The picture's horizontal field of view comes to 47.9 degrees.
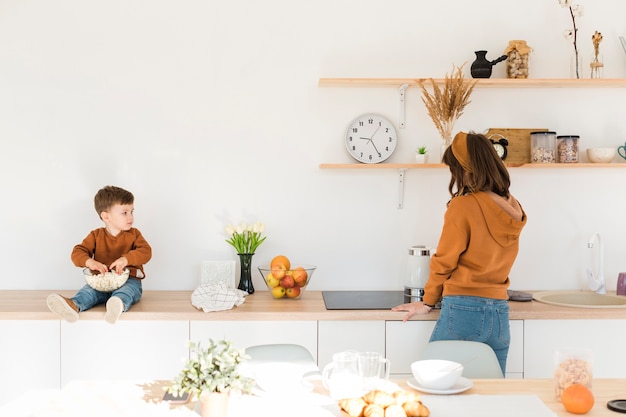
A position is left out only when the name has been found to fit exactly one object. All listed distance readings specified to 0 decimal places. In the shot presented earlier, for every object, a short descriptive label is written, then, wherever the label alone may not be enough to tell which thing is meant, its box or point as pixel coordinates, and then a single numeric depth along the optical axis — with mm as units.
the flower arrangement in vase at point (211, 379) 1482
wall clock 3465
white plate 1777
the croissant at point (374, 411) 1523
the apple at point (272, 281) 3182
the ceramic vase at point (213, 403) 1490
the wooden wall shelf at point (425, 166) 3314
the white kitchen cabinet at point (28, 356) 2910
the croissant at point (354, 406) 1586
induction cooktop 3027
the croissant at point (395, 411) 1507
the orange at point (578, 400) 1622
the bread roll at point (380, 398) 1560
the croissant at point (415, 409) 1539
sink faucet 3412
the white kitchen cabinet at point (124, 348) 2908
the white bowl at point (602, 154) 3420
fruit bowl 3174
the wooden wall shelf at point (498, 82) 3348
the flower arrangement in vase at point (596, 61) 3473
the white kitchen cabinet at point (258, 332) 2926
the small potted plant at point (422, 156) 3414
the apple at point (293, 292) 3189
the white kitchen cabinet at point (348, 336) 2939
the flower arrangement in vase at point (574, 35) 3453
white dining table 1641
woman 2682
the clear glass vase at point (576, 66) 3500
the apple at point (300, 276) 3180
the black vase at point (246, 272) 3332
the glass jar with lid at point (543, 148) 3398
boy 3096
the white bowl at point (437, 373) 1777
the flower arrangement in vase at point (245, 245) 3336
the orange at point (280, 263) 3254
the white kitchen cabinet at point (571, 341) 2980
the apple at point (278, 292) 3193
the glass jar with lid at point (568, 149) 3406
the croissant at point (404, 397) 1573
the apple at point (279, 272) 3180
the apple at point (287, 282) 3162
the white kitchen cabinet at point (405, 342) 2945
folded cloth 2957
